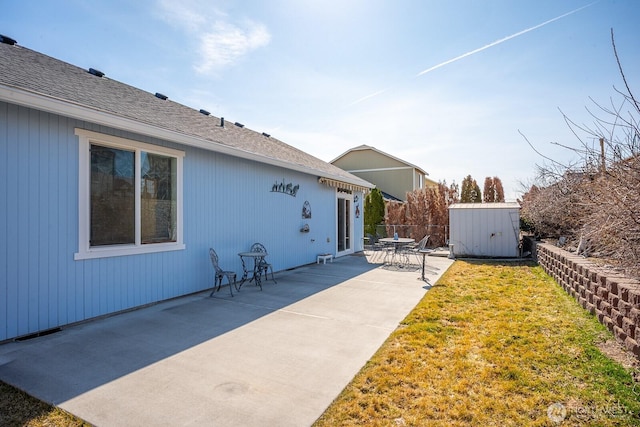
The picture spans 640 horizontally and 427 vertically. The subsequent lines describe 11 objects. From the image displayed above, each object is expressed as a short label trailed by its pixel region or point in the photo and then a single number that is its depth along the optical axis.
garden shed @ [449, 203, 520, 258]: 12.21
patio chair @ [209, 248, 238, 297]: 6.30
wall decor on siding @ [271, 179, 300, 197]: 8.96
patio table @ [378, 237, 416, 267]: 10.32
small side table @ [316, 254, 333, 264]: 10.87
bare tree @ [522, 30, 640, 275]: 3.10
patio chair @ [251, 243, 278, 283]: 7.37
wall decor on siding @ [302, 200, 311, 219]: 10.27
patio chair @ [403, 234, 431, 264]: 9.67
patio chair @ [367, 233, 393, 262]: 11.58
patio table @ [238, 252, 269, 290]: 7.11
